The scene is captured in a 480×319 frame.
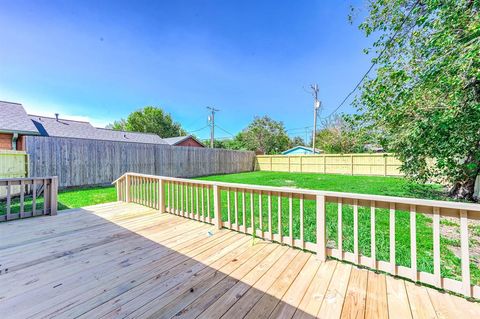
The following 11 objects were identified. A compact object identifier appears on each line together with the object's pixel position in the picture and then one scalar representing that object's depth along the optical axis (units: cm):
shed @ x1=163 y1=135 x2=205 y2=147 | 1906
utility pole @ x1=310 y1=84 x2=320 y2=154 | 1570
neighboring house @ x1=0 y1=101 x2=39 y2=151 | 777
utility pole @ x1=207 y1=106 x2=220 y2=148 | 1977
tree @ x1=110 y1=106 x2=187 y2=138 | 2677
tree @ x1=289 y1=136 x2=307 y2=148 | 2981
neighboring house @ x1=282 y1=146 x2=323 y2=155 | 2200
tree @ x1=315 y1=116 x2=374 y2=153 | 1689
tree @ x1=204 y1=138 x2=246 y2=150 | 2467
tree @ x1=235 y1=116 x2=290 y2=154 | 2186
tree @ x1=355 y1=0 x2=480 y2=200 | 315
